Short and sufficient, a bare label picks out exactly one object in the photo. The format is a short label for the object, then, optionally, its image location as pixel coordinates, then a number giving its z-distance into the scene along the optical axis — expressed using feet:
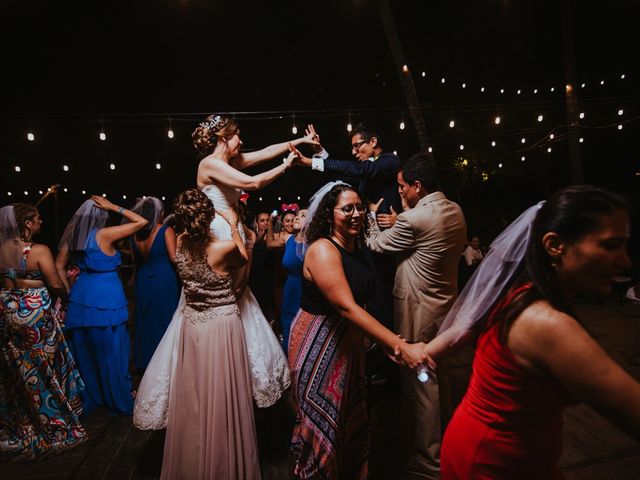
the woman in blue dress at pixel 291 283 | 13.03
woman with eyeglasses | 6.56
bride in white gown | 8.06
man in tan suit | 8.31
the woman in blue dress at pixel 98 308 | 11.49
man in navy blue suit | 9.45
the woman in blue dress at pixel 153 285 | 13.55
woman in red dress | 3.31
